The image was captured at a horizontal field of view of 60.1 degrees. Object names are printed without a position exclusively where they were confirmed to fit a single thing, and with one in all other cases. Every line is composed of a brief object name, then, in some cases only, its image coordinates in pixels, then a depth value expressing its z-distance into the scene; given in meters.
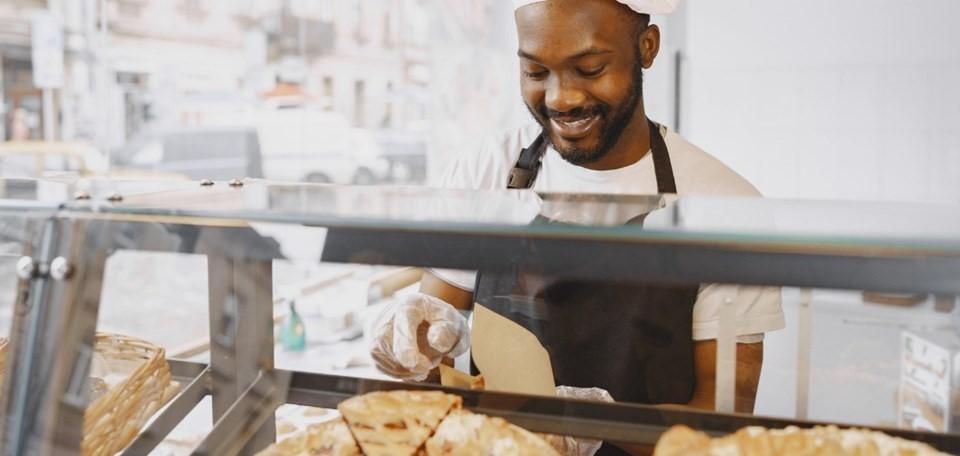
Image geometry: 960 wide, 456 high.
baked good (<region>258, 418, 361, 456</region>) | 0.79
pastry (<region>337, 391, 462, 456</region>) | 0.79
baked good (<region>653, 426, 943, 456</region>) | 0.67
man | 0.98
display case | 0.65
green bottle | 1.01
